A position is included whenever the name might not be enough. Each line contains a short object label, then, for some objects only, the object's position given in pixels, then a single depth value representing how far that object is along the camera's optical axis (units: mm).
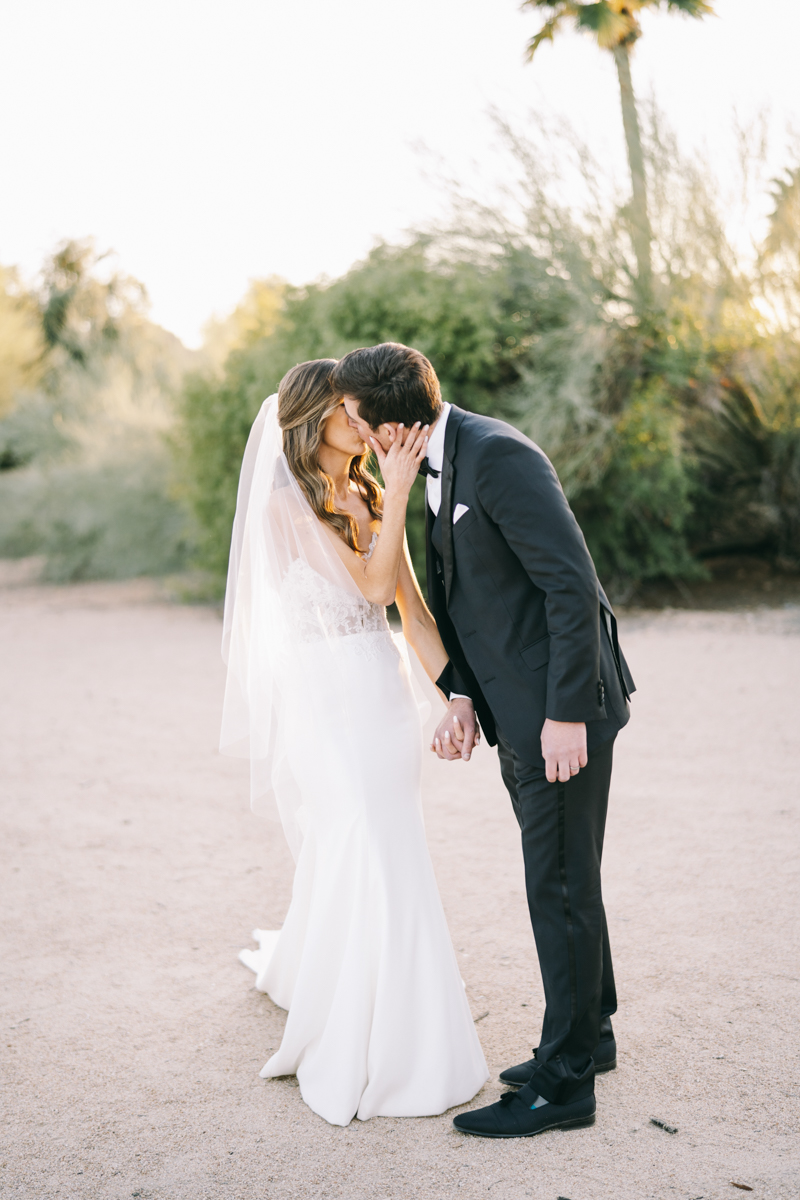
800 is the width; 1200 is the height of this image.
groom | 2449
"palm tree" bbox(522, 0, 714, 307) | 12219
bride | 2768
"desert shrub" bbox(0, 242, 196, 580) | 16797
